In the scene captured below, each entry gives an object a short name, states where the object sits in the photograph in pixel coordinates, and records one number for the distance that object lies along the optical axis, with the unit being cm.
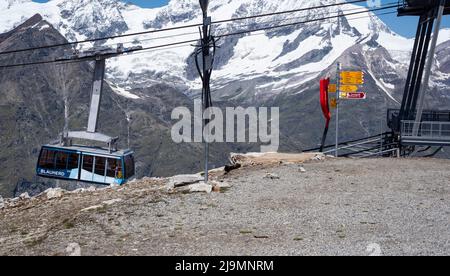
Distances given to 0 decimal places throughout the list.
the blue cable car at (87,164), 4903
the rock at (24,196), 3281
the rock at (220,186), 2516
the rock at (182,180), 2611
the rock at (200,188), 2456
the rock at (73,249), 1527
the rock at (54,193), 2852
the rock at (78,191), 2993
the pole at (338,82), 4337
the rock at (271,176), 2869
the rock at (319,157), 3806
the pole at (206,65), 2647
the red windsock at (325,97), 4356
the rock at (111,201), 2220
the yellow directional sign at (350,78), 4356
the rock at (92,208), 2110
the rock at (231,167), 3383
